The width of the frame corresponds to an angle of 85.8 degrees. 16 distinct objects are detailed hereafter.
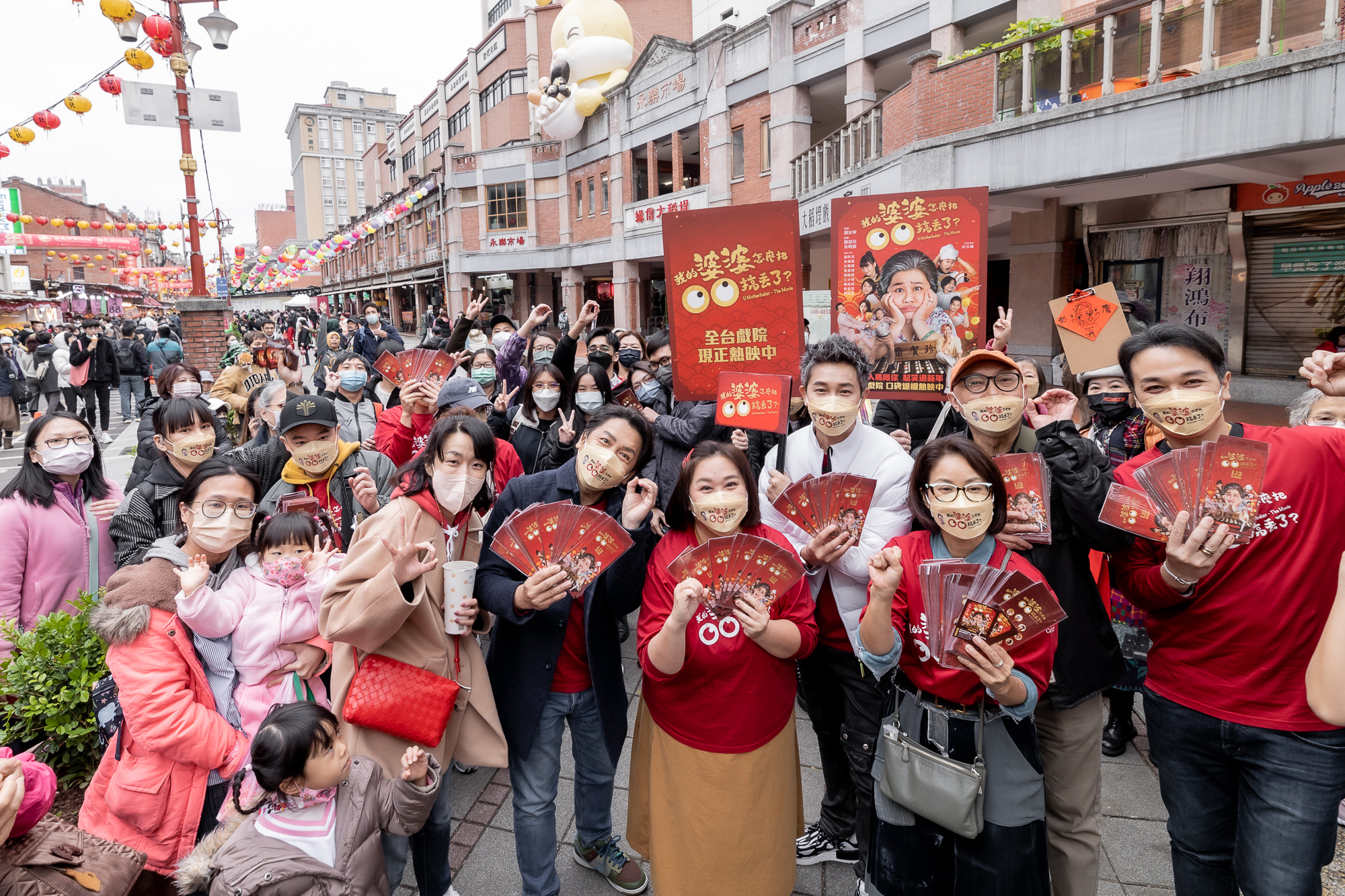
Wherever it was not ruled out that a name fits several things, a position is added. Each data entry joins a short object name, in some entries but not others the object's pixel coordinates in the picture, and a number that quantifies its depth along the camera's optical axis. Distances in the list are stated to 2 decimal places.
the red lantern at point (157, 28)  10.84
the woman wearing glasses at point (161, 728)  2.47
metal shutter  9.14
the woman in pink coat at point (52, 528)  3.54
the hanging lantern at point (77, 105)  12.18
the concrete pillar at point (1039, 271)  11.63
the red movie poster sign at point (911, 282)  4.05
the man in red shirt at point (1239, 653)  2.11
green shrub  3.11
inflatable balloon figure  25.56
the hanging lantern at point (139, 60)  11.01
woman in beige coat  2.47
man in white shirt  2.87
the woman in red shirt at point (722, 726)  2.55
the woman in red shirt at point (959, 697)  2.23
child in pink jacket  2.66
